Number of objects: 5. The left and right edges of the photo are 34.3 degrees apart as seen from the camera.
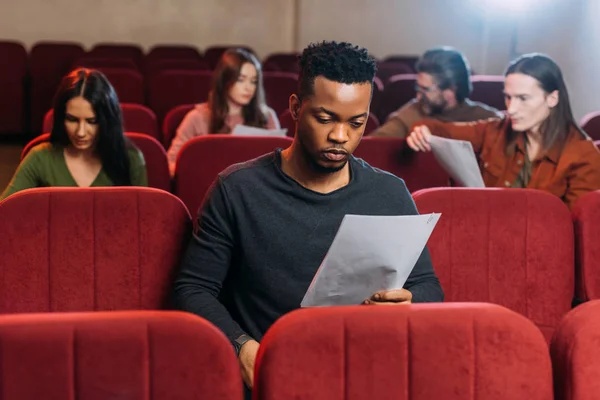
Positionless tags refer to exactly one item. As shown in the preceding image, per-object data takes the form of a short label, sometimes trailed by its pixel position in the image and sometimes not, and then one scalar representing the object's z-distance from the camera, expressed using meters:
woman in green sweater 3.12
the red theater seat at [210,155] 3.32
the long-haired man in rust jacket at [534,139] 3.02
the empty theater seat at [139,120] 4.39
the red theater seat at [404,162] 3.43
